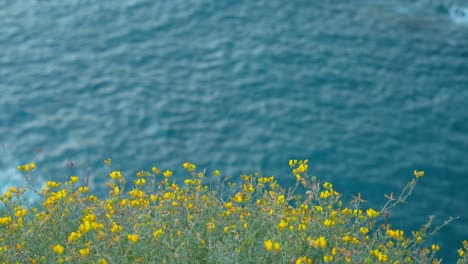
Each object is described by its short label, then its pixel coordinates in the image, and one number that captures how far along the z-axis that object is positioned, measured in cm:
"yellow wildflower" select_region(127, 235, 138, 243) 459
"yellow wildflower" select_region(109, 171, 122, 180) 568
